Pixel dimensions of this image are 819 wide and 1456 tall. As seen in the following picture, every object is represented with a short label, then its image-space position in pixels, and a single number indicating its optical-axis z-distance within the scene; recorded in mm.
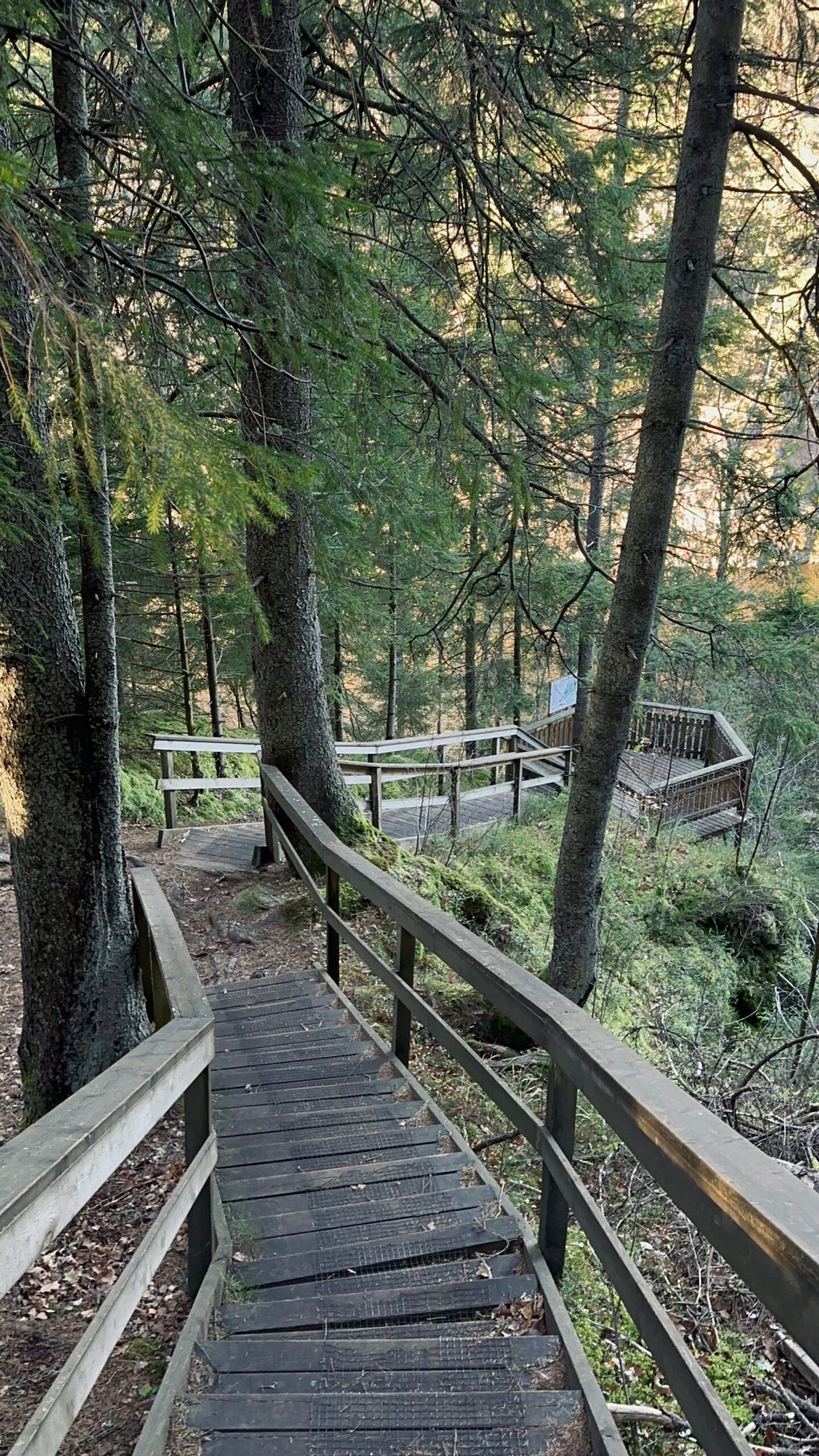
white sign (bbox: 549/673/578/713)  14211
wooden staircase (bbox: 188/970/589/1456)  2041
